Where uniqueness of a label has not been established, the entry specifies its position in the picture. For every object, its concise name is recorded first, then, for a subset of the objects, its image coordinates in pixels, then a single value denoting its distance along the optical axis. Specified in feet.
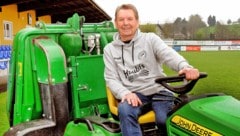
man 10.47
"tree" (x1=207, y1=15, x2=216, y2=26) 286.85
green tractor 13.01
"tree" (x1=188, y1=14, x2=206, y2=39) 196.44
